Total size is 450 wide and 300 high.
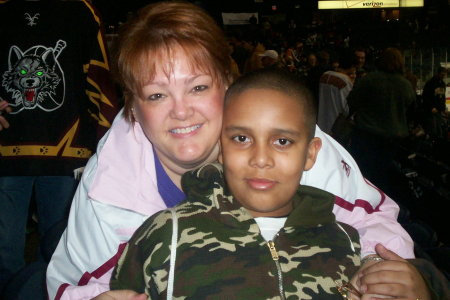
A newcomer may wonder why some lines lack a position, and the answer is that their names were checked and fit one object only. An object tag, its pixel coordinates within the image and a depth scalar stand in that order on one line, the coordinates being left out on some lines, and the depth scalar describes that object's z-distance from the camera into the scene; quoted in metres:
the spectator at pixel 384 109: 5.21
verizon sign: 13.14
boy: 1.40
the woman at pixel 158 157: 1.63
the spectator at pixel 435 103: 5.56
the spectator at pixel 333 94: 6.16
